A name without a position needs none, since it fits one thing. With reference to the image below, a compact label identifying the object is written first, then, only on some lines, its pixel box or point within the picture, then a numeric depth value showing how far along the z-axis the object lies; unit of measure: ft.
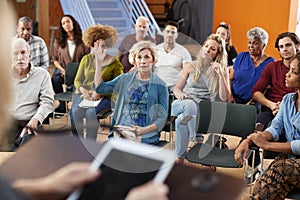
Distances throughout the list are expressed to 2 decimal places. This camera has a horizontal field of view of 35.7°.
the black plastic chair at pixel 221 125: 10.77
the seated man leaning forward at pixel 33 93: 11.51
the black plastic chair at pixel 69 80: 16.47
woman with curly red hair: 11.38
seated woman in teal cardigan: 10.13
